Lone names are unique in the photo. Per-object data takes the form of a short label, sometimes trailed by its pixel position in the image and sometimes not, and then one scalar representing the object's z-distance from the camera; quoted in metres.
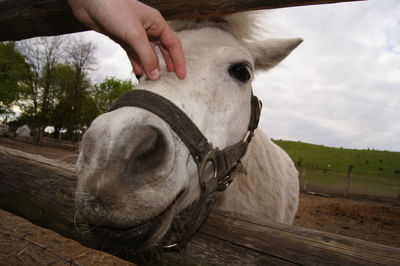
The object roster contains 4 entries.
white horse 1.07
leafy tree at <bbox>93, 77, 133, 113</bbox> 37.22
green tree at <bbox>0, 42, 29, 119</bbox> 24.89
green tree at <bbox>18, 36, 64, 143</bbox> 24.96
